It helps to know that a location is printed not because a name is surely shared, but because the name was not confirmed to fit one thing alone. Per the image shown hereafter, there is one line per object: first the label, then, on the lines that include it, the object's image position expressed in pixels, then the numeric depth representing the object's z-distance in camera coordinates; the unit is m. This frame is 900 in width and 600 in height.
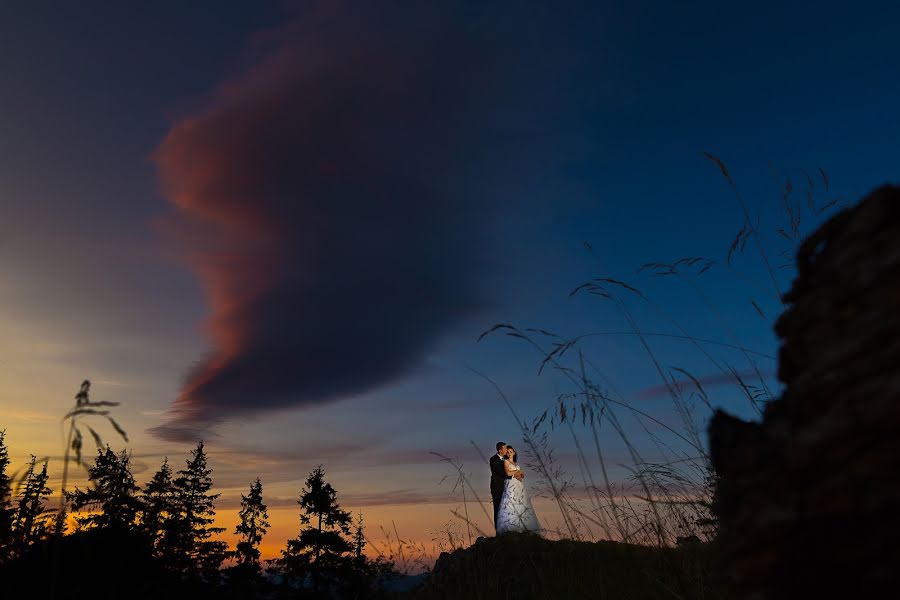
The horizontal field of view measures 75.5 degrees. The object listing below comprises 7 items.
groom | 18.64
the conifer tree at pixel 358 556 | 36.21
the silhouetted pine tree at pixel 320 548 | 38.66
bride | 17.86
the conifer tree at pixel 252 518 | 48.81
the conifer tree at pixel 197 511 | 42.61
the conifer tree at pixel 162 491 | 37.41
